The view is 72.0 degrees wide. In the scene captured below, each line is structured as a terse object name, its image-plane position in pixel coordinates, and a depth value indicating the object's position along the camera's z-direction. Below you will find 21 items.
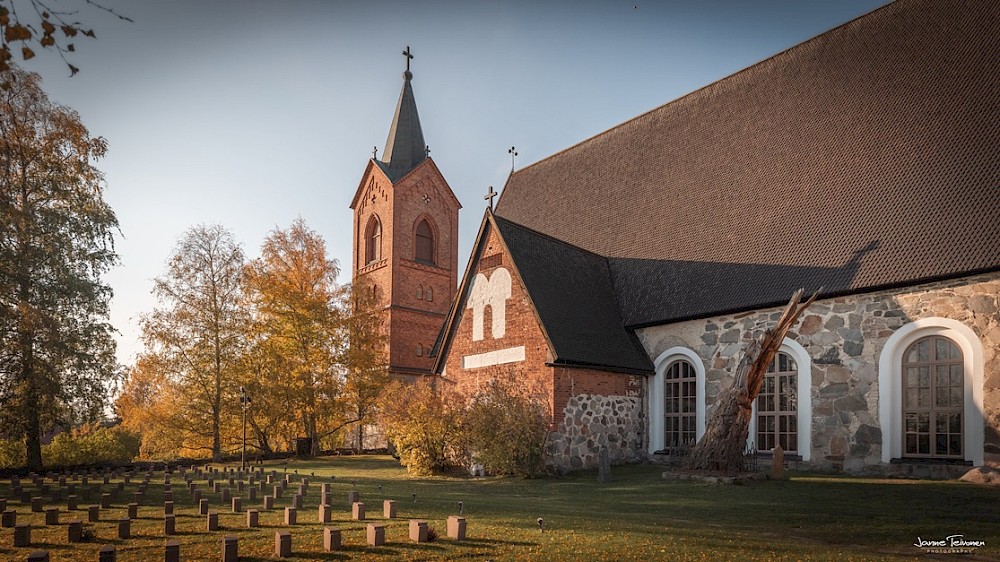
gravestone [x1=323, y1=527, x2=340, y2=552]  7.66
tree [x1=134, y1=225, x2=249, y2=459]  27.30
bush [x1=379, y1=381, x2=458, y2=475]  18.34
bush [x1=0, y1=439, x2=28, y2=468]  21.97
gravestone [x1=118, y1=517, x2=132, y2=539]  8.75
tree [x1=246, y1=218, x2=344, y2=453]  27.66
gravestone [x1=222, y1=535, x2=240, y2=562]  7.00
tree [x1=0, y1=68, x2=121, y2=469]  20.05
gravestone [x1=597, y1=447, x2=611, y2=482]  15.76
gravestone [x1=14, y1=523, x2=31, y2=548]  8.41
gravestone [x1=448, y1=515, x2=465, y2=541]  8.10
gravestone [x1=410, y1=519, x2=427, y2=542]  8.00
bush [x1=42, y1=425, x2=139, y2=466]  23.06
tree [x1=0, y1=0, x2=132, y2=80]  4.85
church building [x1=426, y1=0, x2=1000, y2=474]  14.66
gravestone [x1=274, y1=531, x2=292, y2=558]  7.38
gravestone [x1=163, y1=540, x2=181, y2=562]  6.98
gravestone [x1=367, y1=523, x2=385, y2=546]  7.81
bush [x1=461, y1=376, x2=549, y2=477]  16.80
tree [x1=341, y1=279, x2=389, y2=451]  28.80
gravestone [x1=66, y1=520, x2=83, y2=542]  8.64
